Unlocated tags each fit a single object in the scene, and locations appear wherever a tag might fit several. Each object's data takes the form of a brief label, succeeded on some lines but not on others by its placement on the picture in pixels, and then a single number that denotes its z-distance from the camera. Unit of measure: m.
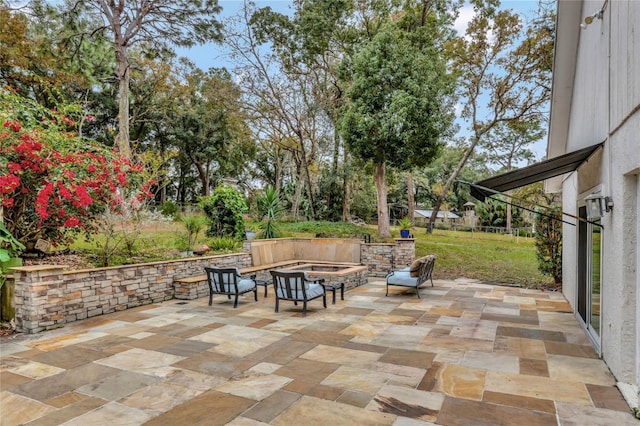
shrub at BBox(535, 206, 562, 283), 9.55
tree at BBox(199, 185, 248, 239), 11.52
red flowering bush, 6.28
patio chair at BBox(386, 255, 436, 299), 8.27
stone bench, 7.89
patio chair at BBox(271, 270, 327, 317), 6.73
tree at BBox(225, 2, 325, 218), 16.20
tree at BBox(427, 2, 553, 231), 14.06
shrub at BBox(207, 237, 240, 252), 10.30
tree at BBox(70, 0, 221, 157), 12.92
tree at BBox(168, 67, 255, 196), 21.55
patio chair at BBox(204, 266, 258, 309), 7.20
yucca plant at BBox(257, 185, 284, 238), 12.04
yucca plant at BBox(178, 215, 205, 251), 9.58
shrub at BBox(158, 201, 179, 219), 17.20
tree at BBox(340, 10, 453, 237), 12.17
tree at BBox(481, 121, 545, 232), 24.12
